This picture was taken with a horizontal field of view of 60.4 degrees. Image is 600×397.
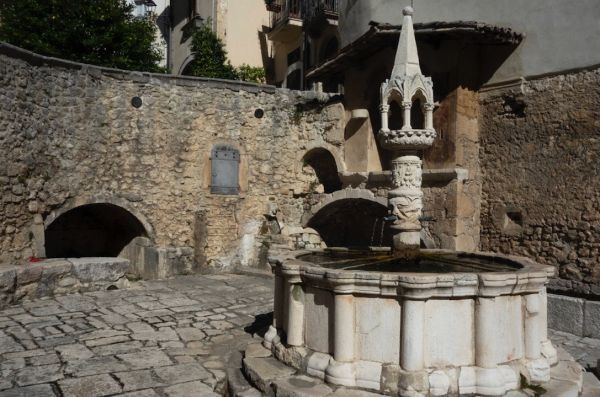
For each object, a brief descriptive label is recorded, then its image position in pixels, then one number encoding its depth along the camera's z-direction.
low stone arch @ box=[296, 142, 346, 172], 11.39
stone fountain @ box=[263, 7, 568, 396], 3.92
